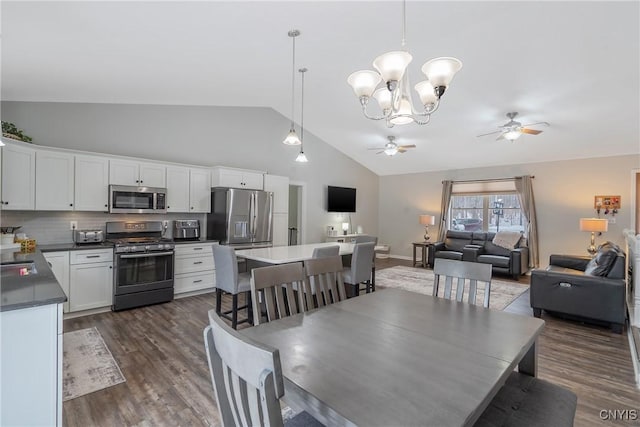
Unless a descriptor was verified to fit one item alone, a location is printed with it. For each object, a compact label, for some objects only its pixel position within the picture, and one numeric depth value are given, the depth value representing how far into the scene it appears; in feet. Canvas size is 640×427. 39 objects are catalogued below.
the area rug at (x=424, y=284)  15.54
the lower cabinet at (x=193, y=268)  14.94
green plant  10.82
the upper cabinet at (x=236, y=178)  16.87
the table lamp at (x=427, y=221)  25.07
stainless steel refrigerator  16.33
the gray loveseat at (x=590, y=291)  11.15
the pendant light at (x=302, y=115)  14.16
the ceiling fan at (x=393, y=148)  18.52
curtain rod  22.74
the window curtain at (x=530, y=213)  21.45
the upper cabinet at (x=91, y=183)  12.77
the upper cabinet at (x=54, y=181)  11.78
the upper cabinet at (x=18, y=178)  10.85
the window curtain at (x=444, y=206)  25.80
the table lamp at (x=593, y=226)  17.51
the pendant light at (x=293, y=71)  10.68
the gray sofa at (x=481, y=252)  20.33
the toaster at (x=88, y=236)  13.01
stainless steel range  12.82
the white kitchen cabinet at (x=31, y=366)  4.40
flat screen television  25.29
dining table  2.96
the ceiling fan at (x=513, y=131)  14.59
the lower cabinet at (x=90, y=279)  12.04
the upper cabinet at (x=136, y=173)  13.78
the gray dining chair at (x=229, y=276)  10.14
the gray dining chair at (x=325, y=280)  6.85
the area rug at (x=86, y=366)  7.54
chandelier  6.48
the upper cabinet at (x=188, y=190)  15.62
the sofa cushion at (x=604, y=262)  11.65
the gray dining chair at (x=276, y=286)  5.85
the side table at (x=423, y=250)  24.34
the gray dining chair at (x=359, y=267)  11.27
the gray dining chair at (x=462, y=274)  6.86
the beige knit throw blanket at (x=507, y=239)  21.47
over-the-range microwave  13.65
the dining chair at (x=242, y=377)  2.40
